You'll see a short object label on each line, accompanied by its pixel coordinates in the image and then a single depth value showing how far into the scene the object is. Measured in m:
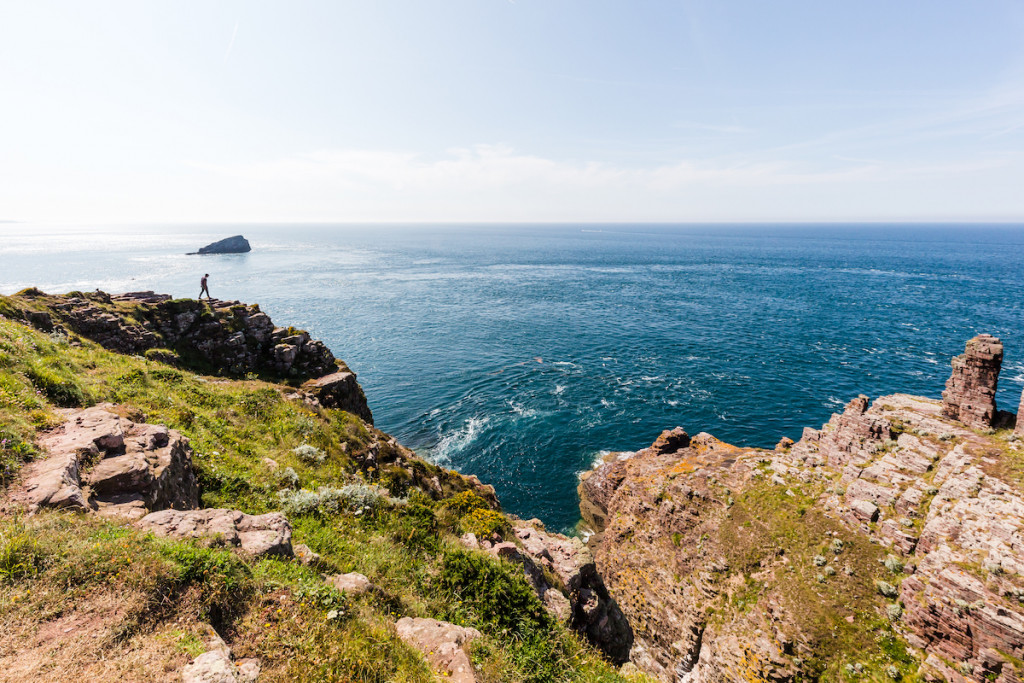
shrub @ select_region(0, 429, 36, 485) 10.40
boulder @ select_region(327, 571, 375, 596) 10.42
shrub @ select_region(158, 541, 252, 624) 8.37
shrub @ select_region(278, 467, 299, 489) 16.69
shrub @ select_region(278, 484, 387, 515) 14.70
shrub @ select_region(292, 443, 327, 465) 19.72
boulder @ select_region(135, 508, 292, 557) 10.28
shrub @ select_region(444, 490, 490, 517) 19.45
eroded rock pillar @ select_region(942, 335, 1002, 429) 23.84
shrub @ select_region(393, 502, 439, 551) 14.88
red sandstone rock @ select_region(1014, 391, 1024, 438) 22.58
